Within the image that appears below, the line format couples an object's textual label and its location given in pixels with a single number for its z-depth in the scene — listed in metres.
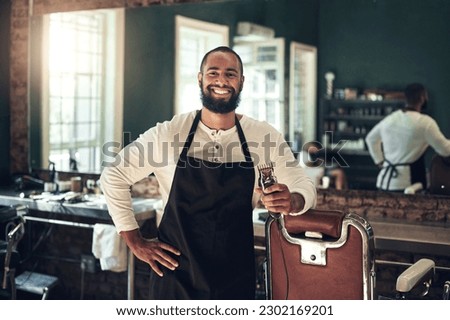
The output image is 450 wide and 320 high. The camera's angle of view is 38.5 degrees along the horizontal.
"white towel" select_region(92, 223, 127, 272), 3.65
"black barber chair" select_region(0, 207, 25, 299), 3.33
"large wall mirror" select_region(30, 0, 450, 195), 3.41
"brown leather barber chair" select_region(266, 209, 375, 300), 2.22
